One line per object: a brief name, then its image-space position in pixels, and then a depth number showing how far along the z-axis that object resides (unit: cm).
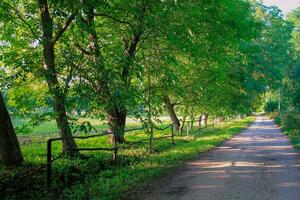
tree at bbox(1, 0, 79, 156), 985
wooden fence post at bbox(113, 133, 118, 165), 1316
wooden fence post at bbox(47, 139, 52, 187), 968
